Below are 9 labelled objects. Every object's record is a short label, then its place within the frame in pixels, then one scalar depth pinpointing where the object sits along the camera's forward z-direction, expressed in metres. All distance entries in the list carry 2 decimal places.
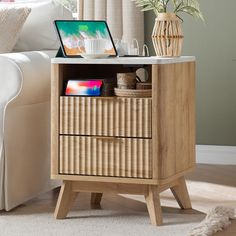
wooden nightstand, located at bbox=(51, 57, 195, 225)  3.44
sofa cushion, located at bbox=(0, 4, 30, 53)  4.09
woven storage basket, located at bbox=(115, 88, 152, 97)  3.47
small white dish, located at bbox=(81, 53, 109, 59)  3.55
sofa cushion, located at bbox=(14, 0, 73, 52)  4.31
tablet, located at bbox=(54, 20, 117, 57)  3.68
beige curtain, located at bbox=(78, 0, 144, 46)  5.17
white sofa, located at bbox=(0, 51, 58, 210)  3.65
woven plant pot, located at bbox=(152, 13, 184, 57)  3.65
